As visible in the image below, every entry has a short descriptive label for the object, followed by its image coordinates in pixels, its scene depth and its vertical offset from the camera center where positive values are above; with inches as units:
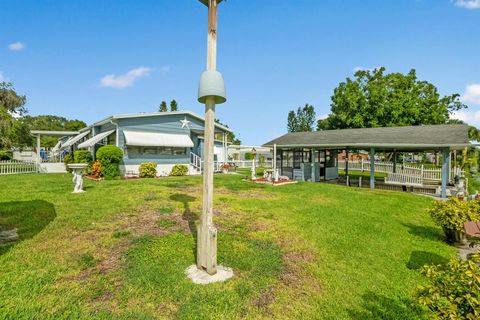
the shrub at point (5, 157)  1167.1 +5.5
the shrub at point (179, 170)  701.6 -32.8
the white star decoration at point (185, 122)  744.2 +118.8
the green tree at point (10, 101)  762.8 +210.6
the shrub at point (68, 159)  794.2 -2.0
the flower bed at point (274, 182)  551.6 -53.9
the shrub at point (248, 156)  1575.2 +24.4
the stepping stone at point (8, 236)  180.1 -63.7
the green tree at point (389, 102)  1077.1 +285.1
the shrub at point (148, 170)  639.8 -30.5
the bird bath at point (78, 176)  371.6 -28.0
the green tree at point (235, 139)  2743.6 +248.2
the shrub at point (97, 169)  572.2 -25.7
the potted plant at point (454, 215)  216.2 -52.1
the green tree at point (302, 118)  2972.7 +541.0
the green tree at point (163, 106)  2416.1 +552.3
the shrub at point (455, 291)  65.0 -40.1
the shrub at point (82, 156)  682.2 +6.1
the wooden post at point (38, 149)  768.0 +30.9
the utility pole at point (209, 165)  139.8 -3.4
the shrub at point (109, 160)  558.9 -3.1
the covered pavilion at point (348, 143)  455.8 +38.9
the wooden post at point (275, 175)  563.1 -37.3
